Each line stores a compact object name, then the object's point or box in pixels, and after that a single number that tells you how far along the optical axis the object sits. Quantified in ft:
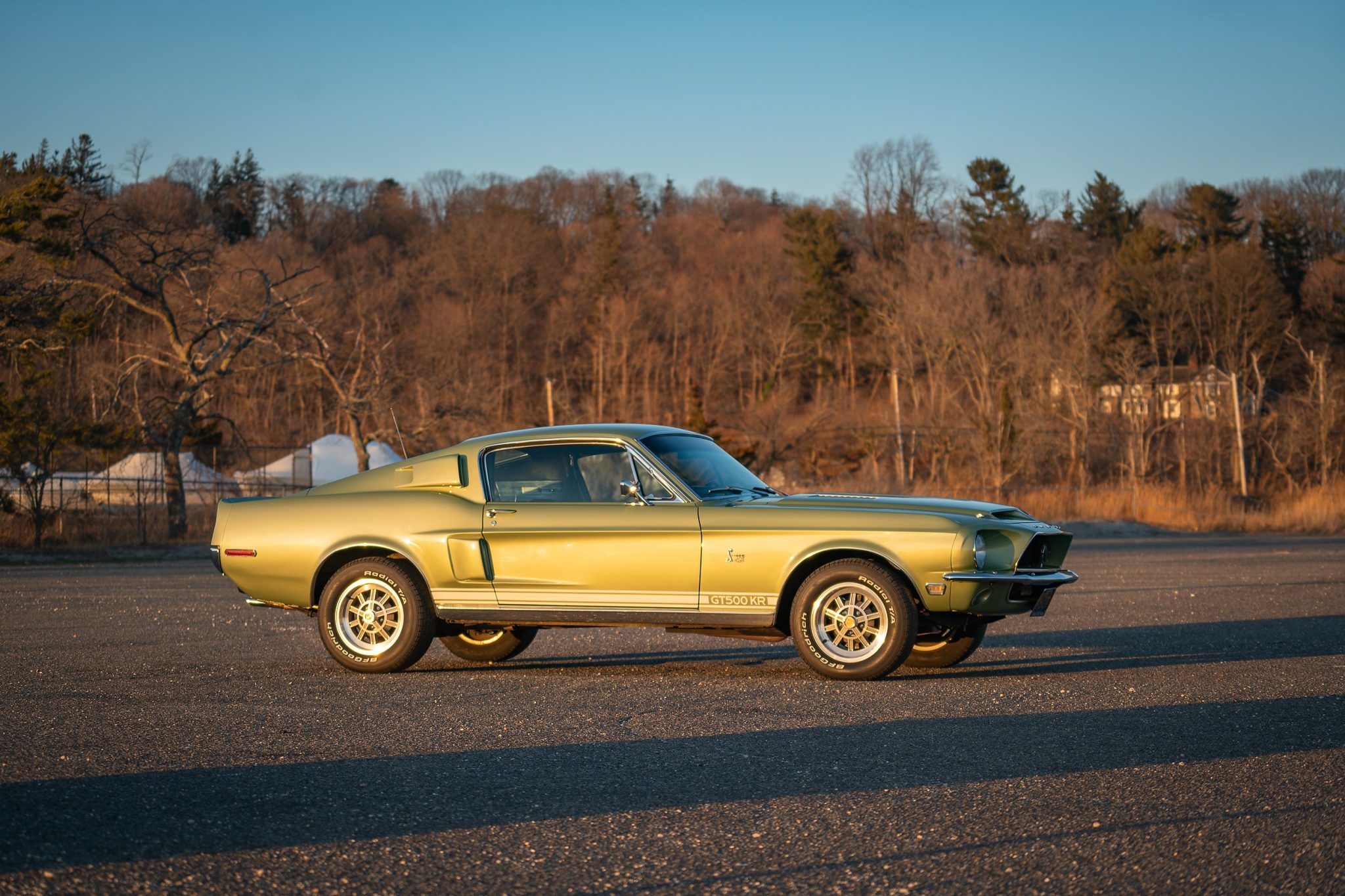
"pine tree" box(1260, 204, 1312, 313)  245.86
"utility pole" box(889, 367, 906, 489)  168.59
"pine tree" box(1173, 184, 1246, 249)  246.88
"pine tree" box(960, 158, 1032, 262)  254.47
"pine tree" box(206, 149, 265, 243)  293.43
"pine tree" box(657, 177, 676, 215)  360.69
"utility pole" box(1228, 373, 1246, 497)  171.60
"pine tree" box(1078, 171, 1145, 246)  261.65
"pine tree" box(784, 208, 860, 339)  257.75
